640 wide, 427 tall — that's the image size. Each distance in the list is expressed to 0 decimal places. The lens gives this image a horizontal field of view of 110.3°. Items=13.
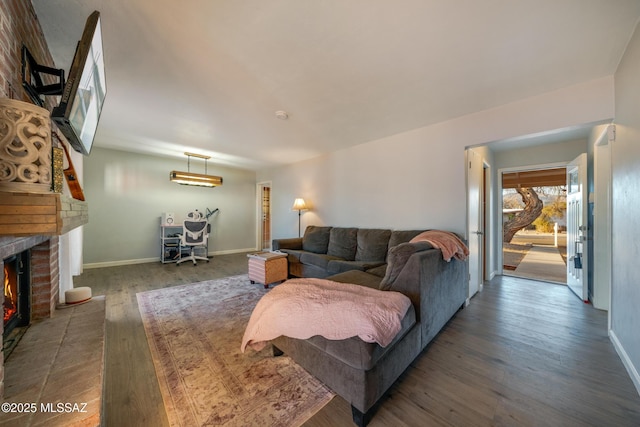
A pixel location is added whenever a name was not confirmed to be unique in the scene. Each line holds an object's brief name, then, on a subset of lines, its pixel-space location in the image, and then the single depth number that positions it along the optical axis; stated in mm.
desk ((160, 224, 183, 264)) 4992
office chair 4832
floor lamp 4656
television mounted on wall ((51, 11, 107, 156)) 1058
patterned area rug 1263
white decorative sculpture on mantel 895
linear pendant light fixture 4854
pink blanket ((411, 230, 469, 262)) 2064
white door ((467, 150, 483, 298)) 2857
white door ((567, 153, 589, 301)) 2932
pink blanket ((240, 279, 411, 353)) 1229
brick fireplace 1670
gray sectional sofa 1205
